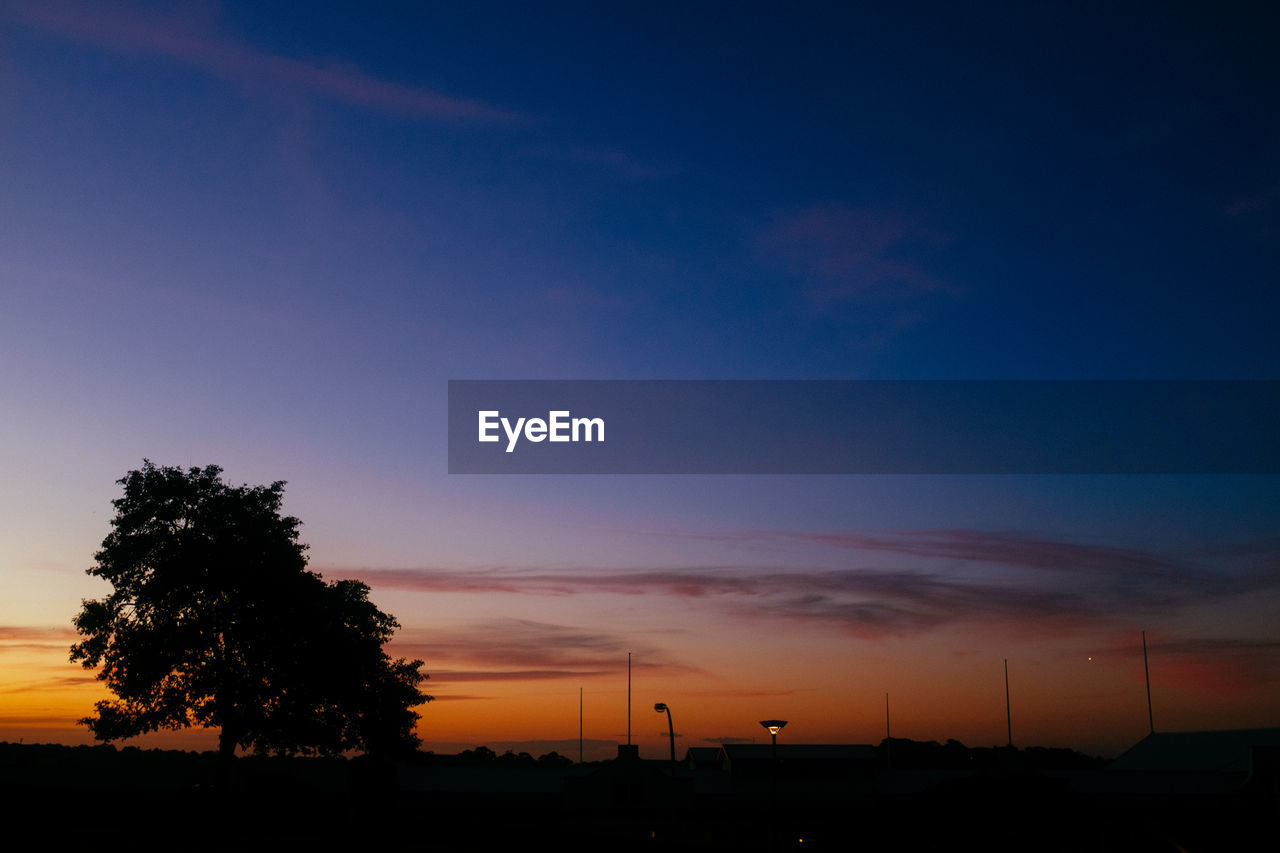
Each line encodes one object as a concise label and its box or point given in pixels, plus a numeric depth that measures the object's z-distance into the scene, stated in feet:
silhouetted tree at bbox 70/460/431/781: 138.00
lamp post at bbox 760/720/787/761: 120.88
